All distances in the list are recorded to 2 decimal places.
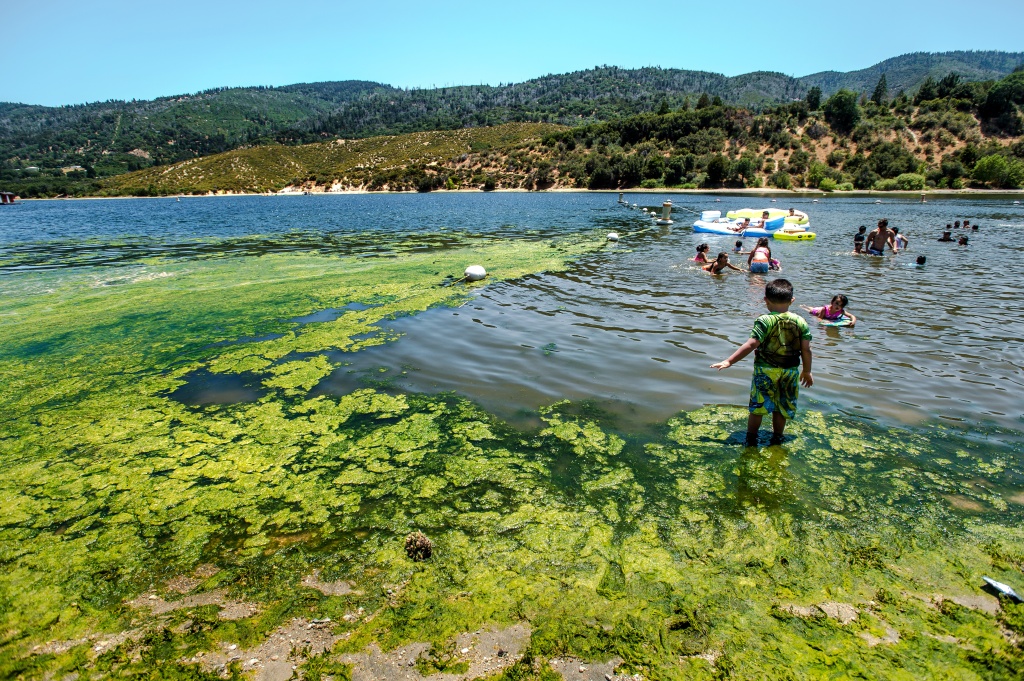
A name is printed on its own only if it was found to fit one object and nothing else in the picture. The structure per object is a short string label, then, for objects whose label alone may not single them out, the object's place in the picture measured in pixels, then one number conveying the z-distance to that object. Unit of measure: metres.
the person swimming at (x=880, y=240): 20.97
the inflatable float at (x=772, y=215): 30.81
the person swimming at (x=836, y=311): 10.86
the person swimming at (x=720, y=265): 17.27
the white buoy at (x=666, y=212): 37.81
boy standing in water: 5.60
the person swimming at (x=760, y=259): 17.41
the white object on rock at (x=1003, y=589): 3.67
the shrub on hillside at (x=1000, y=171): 74.12
